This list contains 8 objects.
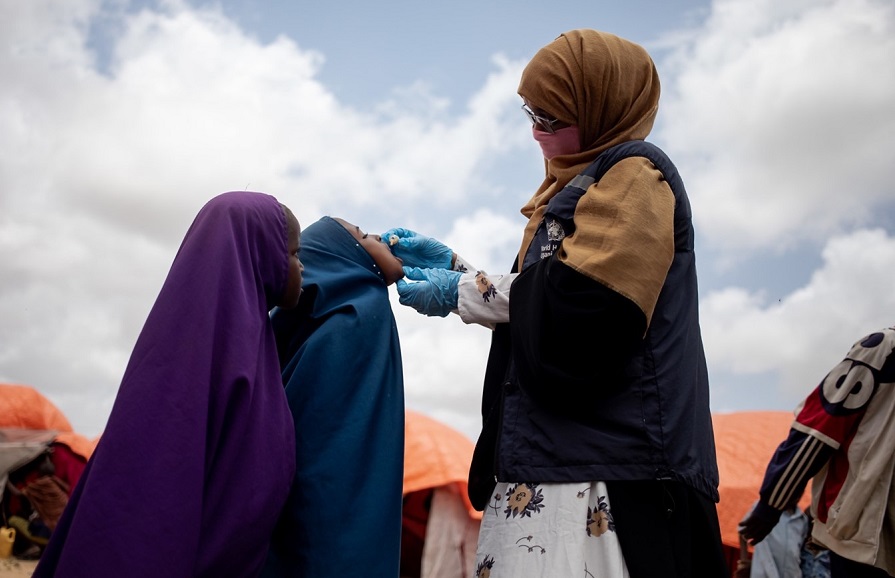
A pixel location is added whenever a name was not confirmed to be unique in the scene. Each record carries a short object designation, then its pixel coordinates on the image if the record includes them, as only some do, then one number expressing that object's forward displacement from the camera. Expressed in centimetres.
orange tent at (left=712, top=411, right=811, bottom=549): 699
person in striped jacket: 301
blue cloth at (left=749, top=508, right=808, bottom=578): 540
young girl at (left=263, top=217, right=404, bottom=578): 189
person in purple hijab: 156
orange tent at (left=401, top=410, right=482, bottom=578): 708
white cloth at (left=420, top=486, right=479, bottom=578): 697
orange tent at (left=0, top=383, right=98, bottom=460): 966
